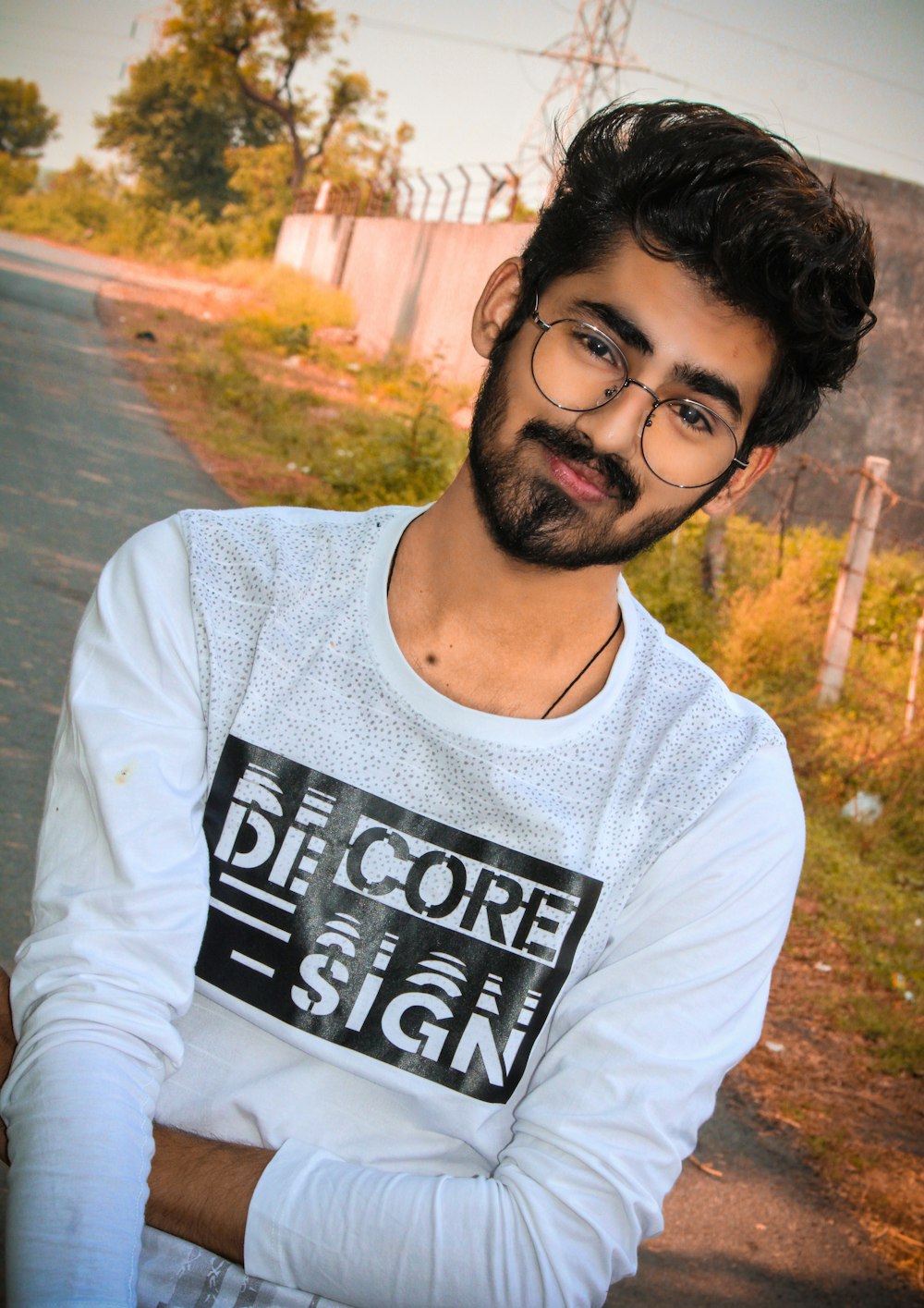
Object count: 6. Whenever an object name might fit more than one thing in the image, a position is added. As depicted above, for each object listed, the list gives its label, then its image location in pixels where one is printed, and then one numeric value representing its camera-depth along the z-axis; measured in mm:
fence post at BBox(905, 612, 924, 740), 6195
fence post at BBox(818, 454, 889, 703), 6938
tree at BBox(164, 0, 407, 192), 39062
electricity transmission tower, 20594
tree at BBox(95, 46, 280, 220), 49500
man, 1444
